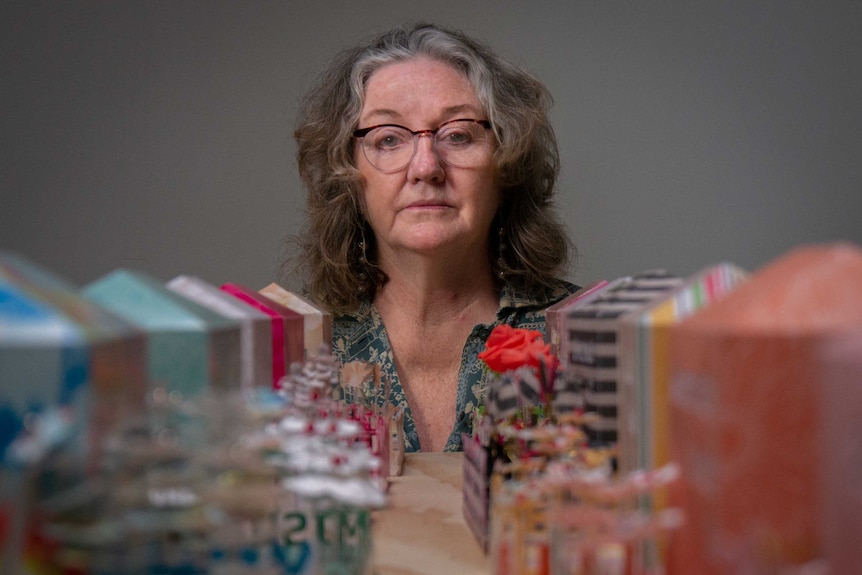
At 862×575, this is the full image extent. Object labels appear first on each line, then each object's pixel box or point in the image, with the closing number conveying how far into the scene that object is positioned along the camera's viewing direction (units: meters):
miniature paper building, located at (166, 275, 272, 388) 1.21
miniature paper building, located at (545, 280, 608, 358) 1.41
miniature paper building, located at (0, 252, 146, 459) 0.75
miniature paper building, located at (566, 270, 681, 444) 1.07
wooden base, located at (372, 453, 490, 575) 1.11
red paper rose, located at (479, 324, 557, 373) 1.39
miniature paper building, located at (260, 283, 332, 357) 1.68
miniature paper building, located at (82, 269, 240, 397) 1.01
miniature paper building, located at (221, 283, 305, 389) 1.40
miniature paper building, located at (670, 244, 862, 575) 0.73
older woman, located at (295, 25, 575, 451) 2.30
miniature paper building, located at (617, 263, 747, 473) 0.95
